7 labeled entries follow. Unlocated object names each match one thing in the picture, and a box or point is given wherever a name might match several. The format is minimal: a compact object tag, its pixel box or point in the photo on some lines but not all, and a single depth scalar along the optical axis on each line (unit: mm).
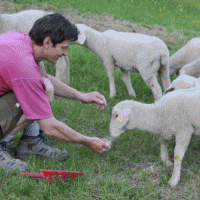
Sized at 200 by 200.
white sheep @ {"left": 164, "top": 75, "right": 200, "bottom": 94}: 3365
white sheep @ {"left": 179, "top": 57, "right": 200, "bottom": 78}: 4480
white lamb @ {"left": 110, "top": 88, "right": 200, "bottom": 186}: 2564
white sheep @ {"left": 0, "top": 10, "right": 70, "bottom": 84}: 4727
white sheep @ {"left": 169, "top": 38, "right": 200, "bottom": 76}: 5012
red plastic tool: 2336
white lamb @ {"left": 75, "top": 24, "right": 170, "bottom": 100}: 4074
